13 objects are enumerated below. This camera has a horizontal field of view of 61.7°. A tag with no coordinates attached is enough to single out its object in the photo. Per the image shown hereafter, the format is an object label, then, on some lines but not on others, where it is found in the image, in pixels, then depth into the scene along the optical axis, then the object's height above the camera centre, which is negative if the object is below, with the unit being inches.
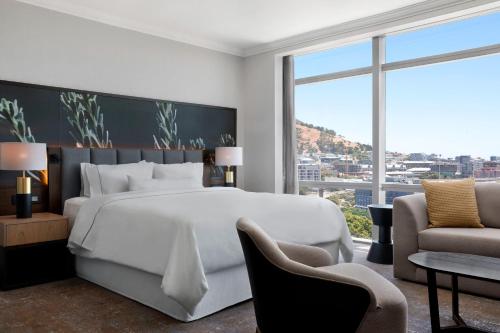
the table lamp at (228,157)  222.5 +3.7
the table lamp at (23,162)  145.1 +1.1
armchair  67.7 -23.0
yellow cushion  145.2 -14.5
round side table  170.6 -30.9
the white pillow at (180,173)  188.2 -3.9
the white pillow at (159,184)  170.1 -8.2
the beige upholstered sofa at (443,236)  128.0 -23.7
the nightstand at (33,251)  136.7 -29.4
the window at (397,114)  180.5 +24.4
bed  107.2 -21.3
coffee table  89.0 -23.3
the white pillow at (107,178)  169.5 -5.5
